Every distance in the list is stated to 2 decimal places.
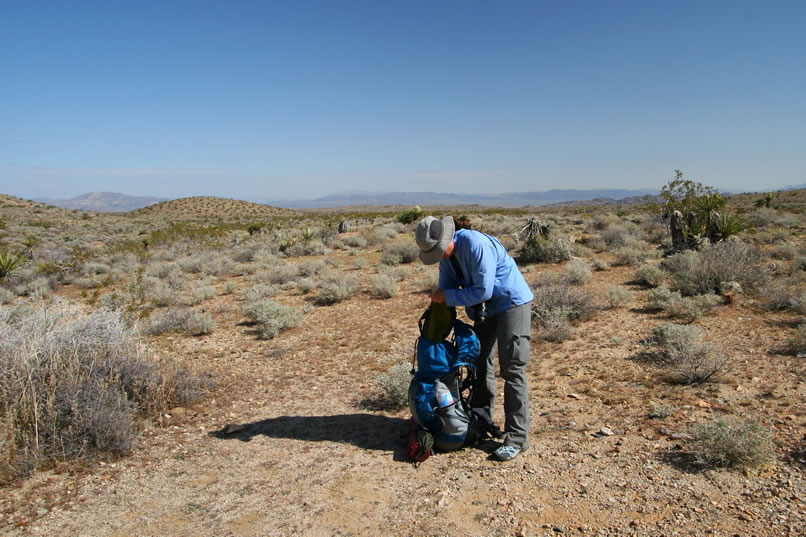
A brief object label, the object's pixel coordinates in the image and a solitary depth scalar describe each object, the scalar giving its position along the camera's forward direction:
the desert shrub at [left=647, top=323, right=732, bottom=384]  4.39
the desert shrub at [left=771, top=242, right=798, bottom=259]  10.06
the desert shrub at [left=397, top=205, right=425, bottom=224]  24.30
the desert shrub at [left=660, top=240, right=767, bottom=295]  7.56
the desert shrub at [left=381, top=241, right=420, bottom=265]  13.01
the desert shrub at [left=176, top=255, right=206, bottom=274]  13.37
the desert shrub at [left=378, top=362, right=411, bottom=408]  4.57
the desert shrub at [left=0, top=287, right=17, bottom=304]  9.76
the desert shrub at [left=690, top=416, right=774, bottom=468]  2.93
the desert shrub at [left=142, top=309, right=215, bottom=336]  7.50
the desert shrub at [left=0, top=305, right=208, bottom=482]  3.48
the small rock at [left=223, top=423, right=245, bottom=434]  4.21
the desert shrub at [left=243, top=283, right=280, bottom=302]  9.50
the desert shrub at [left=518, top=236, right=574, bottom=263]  12.06
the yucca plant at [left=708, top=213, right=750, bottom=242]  10.73
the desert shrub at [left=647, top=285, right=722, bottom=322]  6.52
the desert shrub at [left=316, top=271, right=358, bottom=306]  9.30
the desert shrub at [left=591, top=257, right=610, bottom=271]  10.87
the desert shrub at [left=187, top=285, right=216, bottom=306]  9.62
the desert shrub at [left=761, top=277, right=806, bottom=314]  6.12
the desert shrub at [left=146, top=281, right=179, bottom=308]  9.44
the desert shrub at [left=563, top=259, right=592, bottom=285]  9.27
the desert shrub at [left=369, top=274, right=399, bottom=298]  9.44
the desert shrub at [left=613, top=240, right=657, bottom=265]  11.27
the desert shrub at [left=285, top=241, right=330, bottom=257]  16.25
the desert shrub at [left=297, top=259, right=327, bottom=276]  12.02
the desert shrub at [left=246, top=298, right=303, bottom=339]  7.32
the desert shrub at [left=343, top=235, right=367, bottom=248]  17.45
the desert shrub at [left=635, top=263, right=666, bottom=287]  8.61
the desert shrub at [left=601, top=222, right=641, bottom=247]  13.68
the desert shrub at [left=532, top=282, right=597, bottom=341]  6.44
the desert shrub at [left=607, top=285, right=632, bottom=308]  7.46
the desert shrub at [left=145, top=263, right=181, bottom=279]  12.54
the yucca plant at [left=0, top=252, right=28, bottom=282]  11.12
